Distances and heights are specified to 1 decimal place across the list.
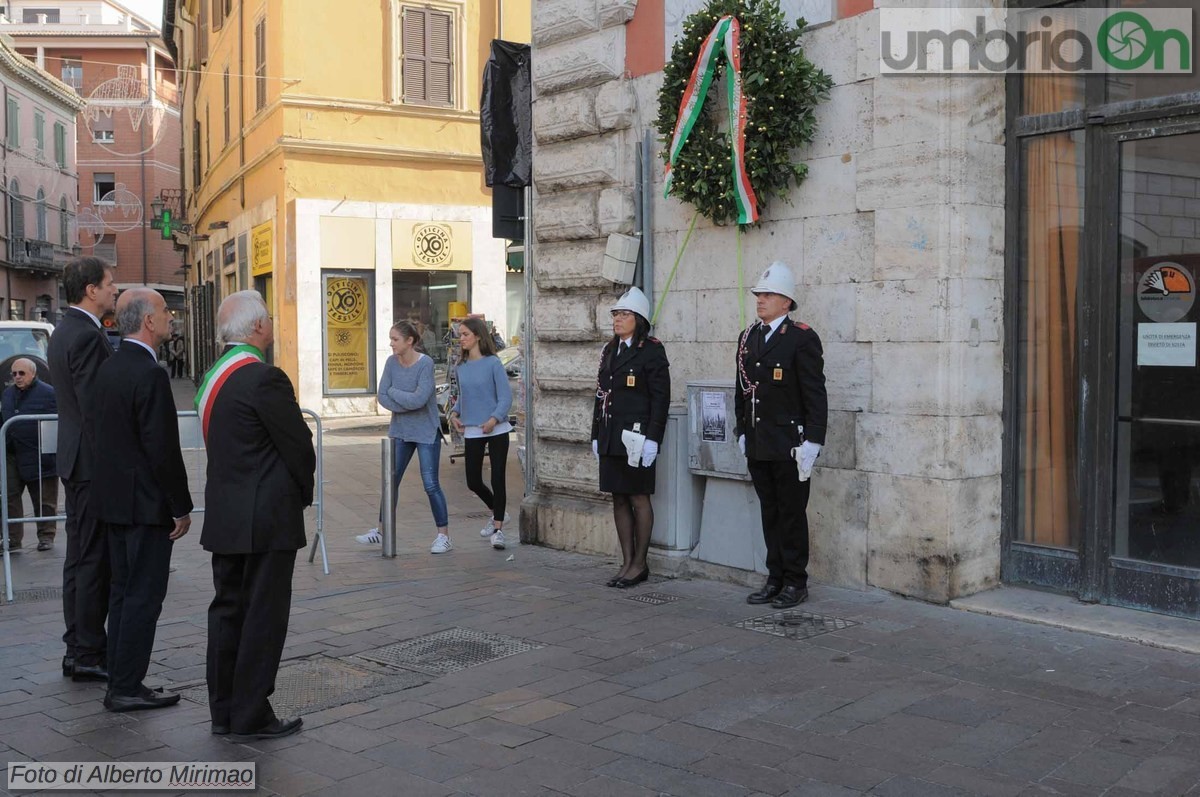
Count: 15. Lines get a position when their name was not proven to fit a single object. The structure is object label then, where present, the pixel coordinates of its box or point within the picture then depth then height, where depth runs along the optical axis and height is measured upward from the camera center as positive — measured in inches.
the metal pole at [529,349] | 373.1 +1.8
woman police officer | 292.0 -16.4
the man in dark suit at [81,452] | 221.1 -17.7
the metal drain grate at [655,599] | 279.7 -57.8
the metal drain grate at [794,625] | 245.4 -57.1
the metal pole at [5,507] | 300.0 -38.3
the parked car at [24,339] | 463.8 +7.5
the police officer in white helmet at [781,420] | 262.5 -14.9
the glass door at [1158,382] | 238.1 -6.4
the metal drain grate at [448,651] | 230.7 -59.2
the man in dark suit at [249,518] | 187.6 -25.4
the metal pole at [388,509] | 356.5 -45.6
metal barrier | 315.6 -24.3
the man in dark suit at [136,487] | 204.7 -22.4
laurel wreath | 280.7 +58.6
